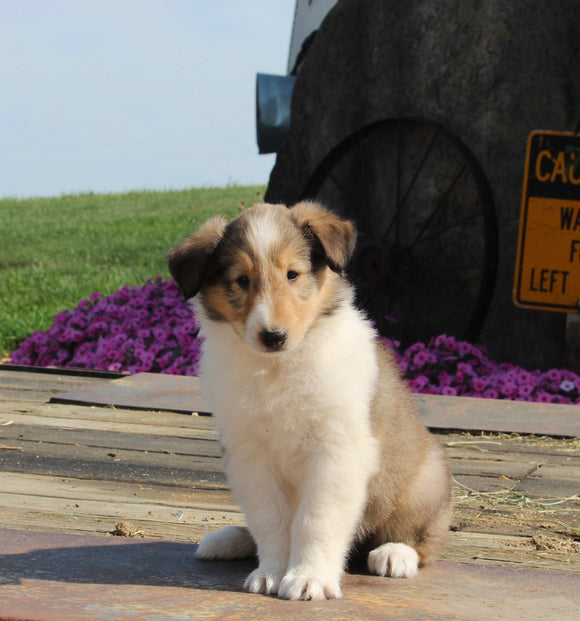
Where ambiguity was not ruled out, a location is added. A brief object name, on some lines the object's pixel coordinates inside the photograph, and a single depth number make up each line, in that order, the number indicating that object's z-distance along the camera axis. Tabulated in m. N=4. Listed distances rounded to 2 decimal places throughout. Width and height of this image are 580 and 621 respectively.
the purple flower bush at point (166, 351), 7.43
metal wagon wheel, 8.16
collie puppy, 3.07
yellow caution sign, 7.30
